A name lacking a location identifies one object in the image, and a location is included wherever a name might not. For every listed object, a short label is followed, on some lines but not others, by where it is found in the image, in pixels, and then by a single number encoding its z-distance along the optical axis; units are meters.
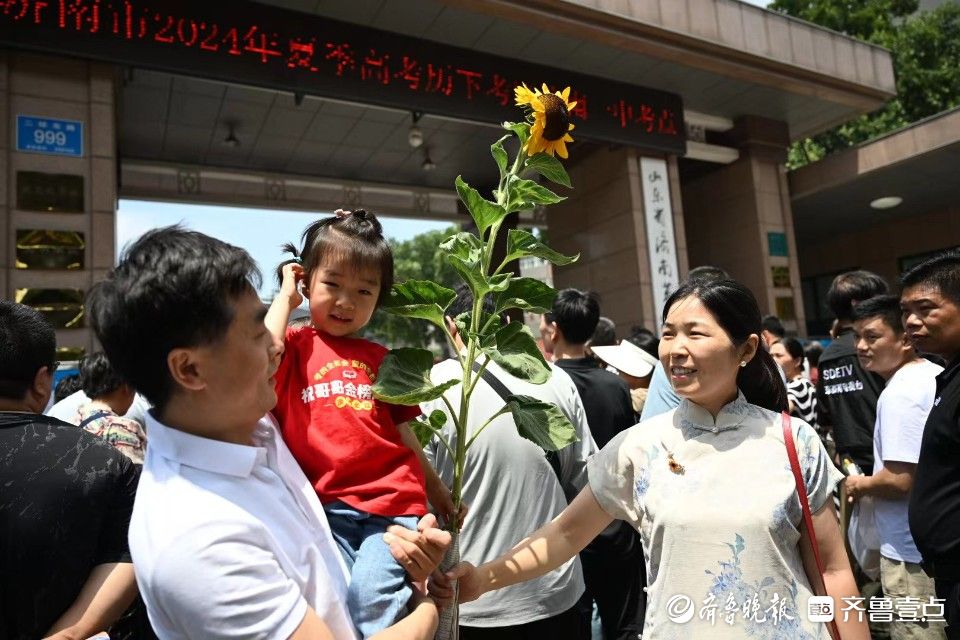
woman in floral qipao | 1.54
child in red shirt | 1.33
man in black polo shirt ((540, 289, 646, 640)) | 3.16
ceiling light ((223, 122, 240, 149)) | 8.72
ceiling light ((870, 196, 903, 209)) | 11.97
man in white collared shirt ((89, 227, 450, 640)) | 0.98
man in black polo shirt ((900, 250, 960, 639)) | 1.99
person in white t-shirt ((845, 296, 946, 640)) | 2.67
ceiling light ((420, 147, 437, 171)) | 9.95
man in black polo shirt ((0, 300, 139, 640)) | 1.71
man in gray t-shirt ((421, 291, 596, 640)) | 2.33
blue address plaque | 5.98
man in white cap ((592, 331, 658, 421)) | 3.76
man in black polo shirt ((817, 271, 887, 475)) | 3.51
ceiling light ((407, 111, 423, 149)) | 8.59
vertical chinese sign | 9.52
